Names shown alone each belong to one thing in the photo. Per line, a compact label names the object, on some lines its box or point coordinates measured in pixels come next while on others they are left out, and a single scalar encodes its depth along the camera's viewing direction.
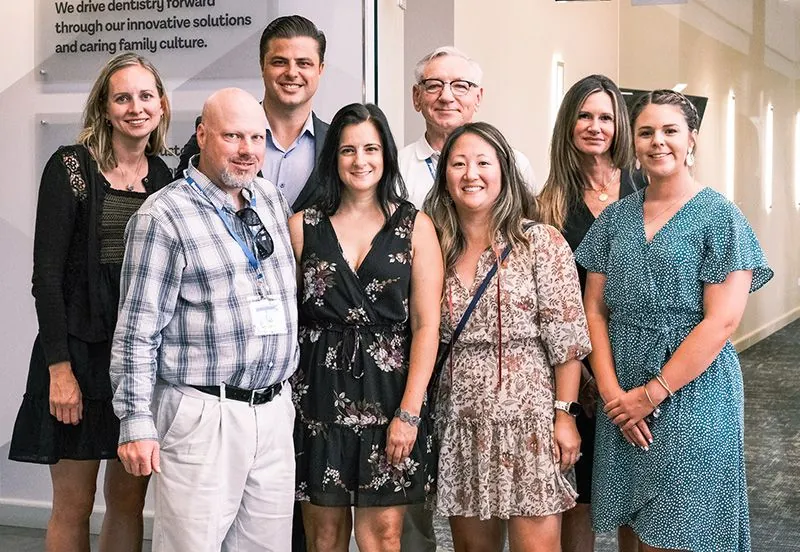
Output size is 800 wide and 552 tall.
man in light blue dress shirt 3.55
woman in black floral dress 3.08
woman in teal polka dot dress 3.05
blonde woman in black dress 3.36
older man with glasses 3.78
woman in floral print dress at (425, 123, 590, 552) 3.10
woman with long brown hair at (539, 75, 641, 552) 3.48
